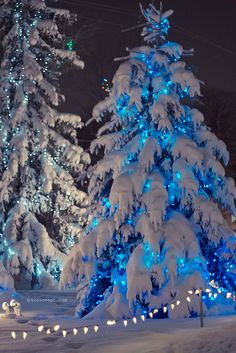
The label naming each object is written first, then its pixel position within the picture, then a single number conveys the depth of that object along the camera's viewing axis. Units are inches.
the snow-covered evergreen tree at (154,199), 473.1
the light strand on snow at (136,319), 399.5
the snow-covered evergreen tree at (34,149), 812.6
